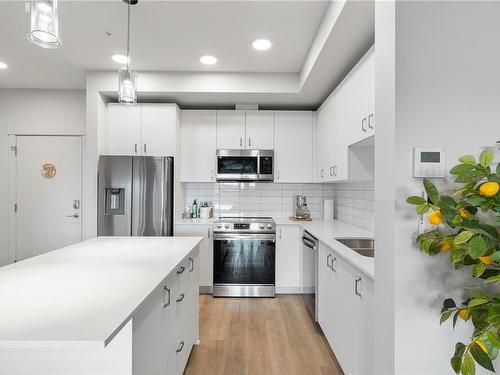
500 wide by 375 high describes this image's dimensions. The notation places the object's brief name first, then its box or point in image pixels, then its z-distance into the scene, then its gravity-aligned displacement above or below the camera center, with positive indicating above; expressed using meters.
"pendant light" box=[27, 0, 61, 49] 1.27 +0.70
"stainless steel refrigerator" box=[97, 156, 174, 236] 3.36 -0.08
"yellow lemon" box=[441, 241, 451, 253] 1.00 -0.18
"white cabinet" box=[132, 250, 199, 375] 1.22 -0.67
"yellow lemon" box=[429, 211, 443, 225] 0.99 -0.09
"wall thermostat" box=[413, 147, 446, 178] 1.18 +0.10
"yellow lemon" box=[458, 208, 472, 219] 0.95 -0.07
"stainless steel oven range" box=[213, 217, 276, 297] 3.57 -0.79
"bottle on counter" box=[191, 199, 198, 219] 4.12 -0.28
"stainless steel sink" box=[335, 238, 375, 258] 2.53 -0.43
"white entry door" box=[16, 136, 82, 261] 4.19 -0.05
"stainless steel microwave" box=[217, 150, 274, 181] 3.88 +0.32
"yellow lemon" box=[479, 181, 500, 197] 0.86 +0.00
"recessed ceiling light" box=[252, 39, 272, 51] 2.70 +1.28
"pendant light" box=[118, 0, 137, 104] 1.99 +0.67
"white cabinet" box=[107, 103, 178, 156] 3.59 +0.69
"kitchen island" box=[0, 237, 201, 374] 0.91 -0.40
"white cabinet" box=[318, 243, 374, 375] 1.62 -0.75
